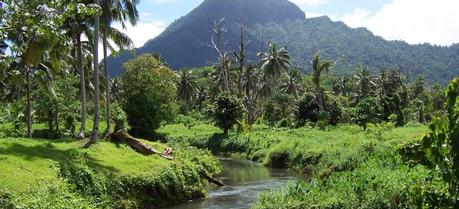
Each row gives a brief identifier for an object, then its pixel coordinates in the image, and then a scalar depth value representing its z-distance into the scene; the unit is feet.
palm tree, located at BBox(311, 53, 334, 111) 226.38
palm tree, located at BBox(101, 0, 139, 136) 114.18
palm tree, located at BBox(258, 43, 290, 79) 254.88
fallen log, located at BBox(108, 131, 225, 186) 106.31
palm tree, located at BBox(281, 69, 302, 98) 321.11
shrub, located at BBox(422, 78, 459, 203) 22.22
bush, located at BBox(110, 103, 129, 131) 150.82
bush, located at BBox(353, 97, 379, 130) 188.71
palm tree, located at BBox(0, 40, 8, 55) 115.85
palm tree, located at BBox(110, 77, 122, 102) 356.28
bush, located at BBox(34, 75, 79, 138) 151.33
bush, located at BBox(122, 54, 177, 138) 185.37
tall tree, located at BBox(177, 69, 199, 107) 331.22
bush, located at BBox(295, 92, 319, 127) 223.51
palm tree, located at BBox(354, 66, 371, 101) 317.63
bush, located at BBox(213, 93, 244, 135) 197.88
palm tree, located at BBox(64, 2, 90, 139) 108.78
